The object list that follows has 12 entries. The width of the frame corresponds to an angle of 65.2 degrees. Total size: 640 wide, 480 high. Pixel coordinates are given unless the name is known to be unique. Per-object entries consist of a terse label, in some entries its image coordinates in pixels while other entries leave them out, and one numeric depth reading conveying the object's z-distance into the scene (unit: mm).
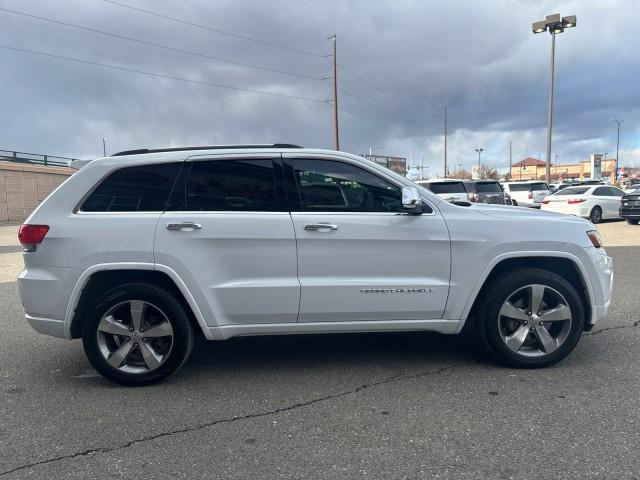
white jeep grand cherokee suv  3791
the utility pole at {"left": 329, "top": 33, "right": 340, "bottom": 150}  32156
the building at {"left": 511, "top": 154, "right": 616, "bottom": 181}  113750
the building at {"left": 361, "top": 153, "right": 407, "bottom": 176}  78075
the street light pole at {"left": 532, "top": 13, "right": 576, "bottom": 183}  26281
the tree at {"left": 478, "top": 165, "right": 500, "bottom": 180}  92062
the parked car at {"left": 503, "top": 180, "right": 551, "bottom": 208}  22453
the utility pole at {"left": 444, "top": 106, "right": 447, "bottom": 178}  54519
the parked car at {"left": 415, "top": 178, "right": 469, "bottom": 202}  15586
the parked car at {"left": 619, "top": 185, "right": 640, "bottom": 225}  16688
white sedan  18062
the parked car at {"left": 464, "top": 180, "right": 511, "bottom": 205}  16922
